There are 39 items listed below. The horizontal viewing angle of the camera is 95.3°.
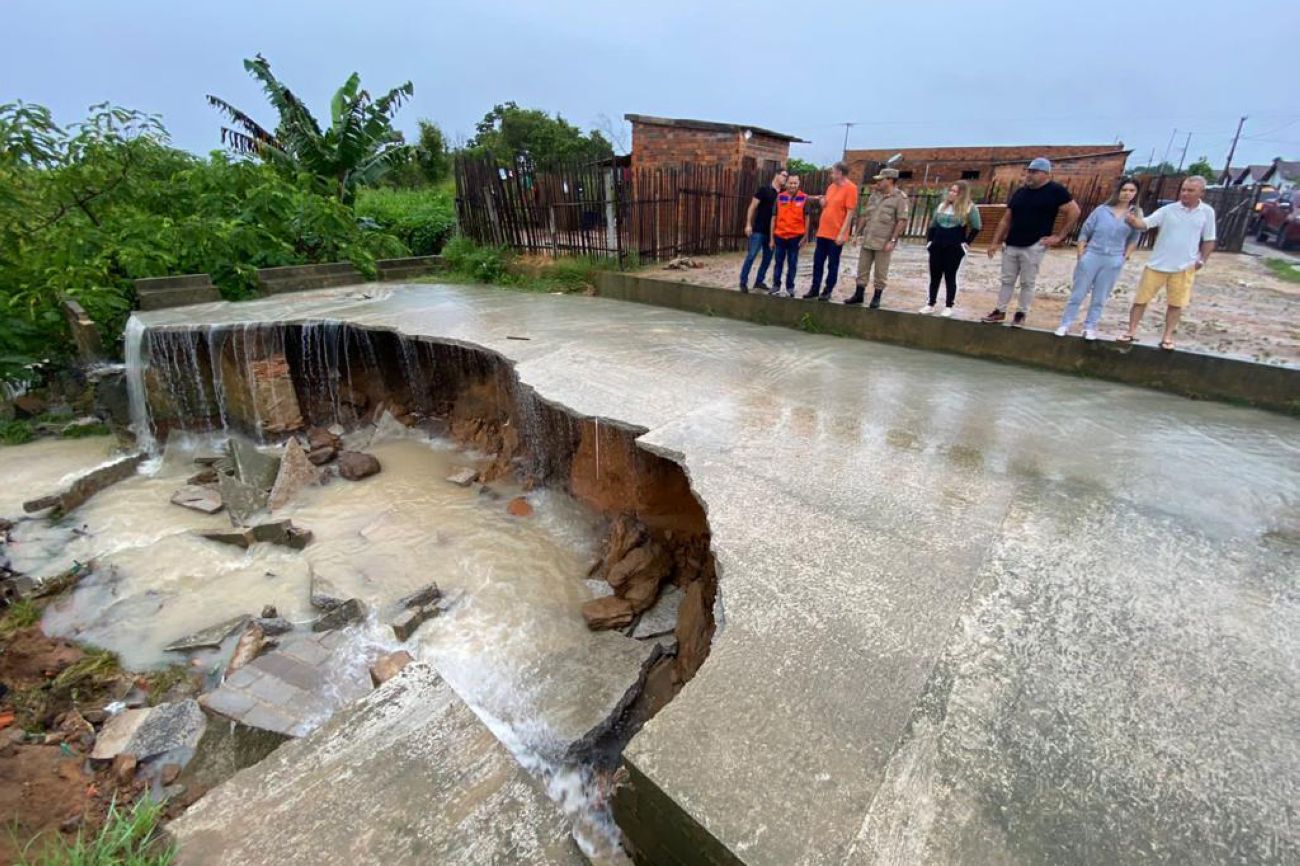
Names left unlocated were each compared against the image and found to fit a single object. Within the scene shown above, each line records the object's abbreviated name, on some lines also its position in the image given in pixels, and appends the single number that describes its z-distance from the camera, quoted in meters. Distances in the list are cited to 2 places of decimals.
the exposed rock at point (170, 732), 2.99
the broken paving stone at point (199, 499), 5.47
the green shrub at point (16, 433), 6.55
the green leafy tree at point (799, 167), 20.23
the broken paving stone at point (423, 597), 4.15
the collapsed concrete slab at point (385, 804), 1.83
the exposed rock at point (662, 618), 3.85
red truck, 13.60
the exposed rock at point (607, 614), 3.89
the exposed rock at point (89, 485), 5.25
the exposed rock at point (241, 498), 5.36
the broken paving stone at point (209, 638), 3.83
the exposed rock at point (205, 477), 5.99
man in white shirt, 4.74
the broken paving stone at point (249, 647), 3.61
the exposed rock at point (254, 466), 5.75
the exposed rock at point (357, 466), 6.11
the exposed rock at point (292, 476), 5.66
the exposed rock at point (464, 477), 5.93
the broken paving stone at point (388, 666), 3.16
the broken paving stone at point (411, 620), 3.90
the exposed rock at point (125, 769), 2.84
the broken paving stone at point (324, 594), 4.25
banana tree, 11.11
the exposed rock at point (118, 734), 2.96
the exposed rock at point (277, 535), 4.99
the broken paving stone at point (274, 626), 3.94
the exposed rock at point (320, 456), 6.50
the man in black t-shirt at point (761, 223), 7.24
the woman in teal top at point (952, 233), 5.89
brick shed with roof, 12.32
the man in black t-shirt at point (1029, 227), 5.33
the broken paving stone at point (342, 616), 3.99
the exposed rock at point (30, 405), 7.05
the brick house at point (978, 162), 15.76
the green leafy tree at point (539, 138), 25.47
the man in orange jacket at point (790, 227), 6.84
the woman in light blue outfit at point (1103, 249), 5.02
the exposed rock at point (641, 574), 4.08
